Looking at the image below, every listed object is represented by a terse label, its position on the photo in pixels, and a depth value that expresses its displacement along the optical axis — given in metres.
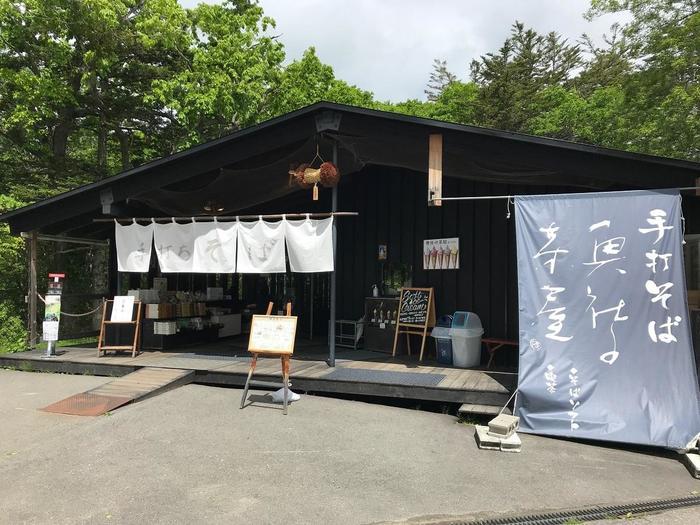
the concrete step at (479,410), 5.42
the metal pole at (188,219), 7.40
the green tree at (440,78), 33.31
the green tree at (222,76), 16.03
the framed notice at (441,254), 8.01
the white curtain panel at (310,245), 6.94
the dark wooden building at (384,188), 6.04
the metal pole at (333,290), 6.85
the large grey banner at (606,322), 4.60
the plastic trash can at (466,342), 7.21
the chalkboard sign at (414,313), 8.00
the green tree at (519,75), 24.58
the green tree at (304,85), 18.19
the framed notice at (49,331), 8.27
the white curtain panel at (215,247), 7.66
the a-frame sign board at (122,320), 8.30
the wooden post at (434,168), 6.05
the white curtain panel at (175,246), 7.95
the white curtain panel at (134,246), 8.26
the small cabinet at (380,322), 8.46
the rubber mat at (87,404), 5.70
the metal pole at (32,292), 9.07
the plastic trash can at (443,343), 7.46
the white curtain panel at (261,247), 7.29
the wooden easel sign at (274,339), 5.78
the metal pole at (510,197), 4.75
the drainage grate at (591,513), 3.30
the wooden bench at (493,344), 7.20
